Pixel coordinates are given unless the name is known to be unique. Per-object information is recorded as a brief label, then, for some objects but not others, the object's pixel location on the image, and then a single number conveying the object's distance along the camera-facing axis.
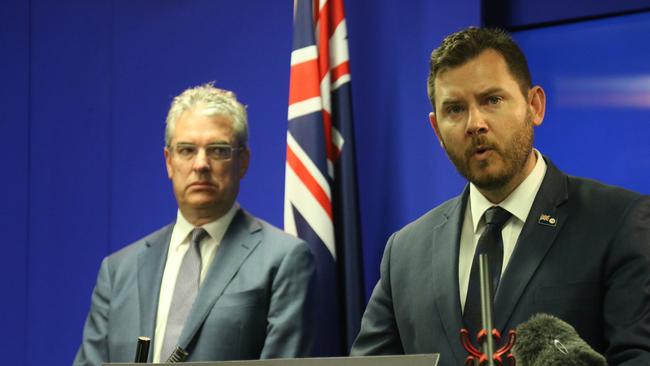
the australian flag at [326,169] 4.42
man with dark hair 2.54
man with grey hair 3.66
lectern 1.82
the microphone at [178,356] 2.43
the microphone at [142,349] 2.17
